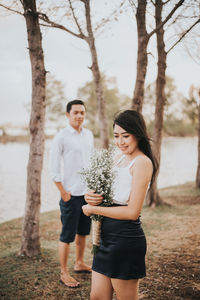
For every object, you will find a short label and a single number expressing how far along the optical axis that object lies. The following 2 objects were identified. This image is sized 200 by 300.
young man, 3.83
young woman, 2.06
